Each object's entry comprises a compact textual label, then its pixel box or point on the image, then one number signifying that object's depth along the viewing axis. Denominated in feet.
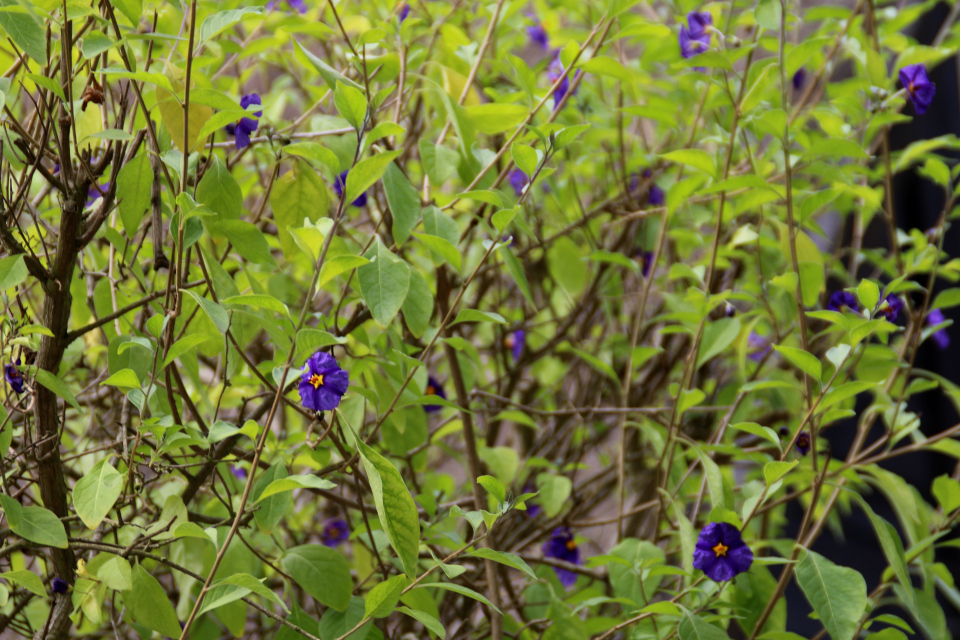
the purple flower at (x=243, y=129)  5.65
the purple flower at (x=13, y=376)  5.58
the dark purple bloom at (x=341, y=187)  5.78
